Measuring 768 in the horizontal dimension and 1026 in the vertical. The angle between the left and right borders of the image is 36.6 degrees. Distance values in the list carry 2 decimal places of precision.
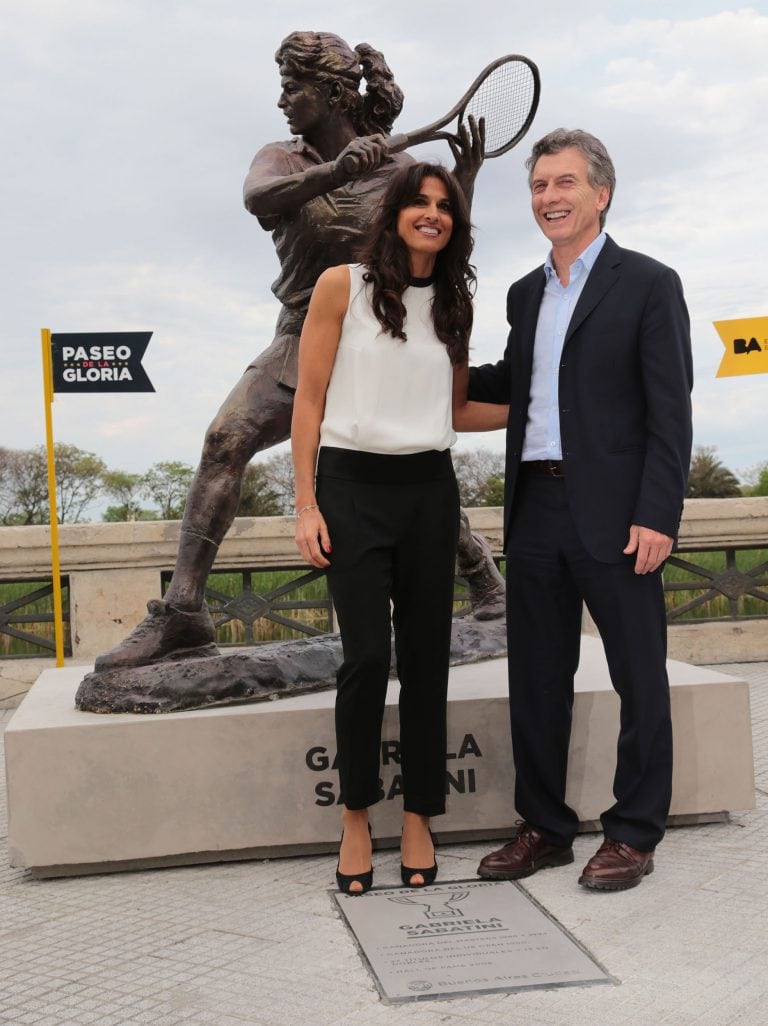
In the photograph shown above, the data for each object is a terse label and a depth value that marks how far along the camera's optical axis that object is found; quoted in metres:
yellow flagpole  6.54
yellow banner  7.79
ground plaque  2.55
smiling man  3.11
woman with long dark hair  3.04
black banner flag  6.39
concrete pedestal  3.46
